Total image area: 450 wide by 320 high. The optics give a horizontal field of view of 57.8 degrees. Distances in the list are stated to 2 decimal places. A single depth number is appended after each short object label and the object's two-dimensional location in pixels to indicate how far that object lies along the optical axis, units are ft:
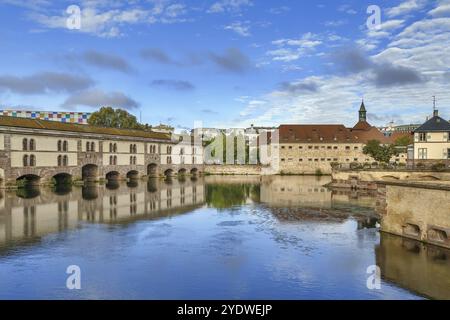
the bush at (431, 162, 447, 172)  117.13
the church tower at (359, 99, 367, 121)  287.46
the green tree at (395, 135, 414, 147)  268.91
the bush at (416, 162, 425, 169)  126.82
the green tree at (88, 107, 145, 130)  244.01
